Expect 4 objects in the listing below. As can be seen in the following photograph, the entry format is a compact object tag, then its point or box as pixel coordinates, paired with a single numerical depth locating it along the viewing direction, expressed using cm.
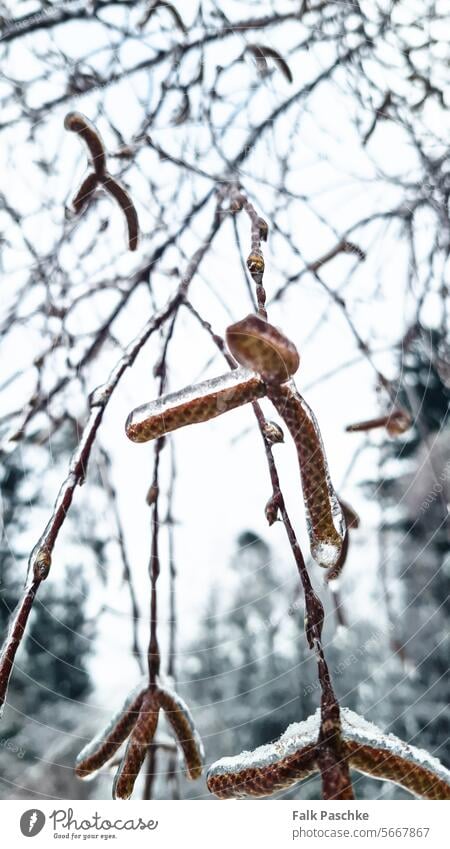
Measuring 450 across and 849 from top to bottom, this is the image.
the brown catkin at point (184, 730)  38
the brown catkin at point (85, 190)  42
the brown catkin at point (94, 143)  41
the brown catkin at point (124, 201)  42
